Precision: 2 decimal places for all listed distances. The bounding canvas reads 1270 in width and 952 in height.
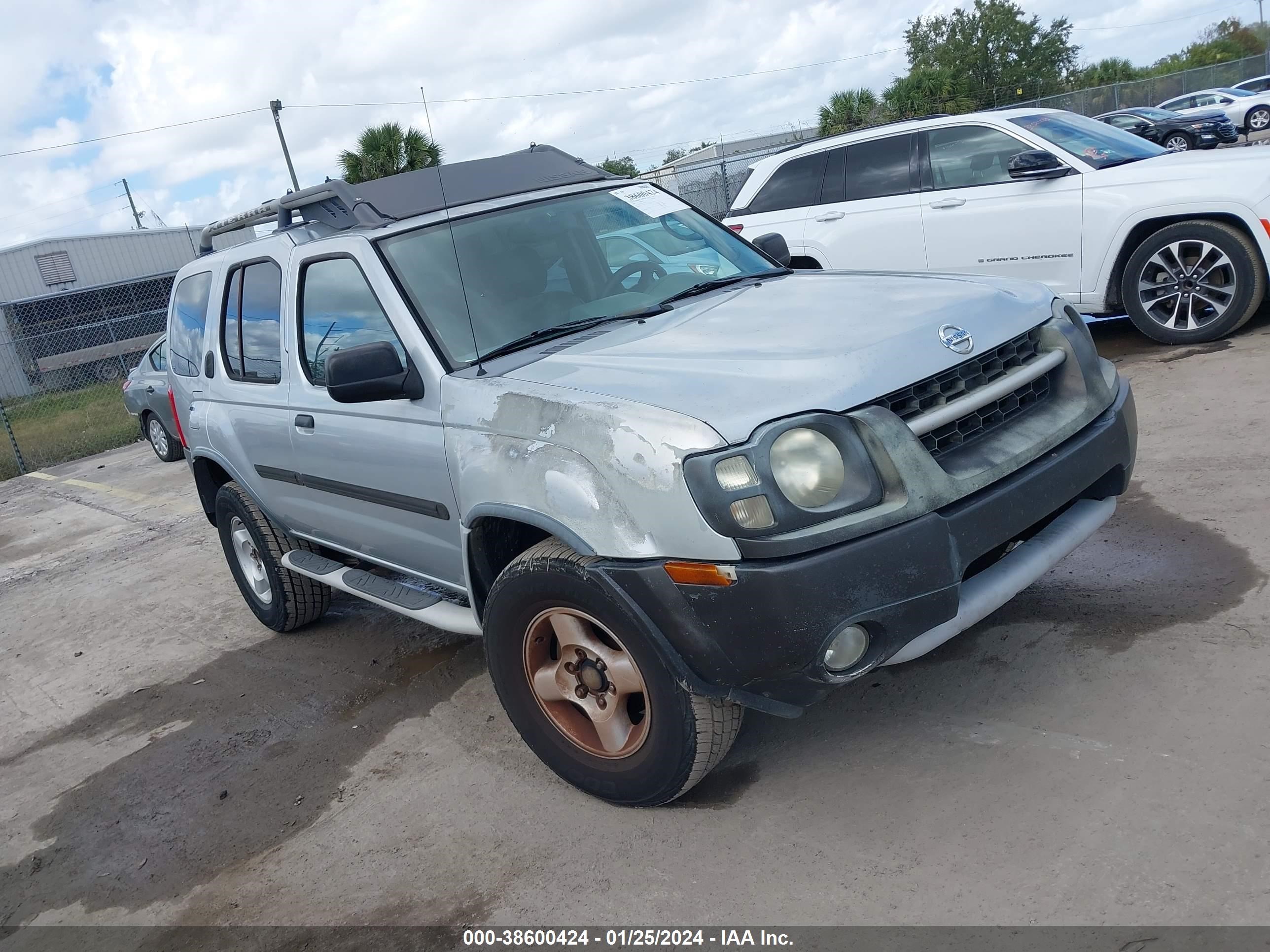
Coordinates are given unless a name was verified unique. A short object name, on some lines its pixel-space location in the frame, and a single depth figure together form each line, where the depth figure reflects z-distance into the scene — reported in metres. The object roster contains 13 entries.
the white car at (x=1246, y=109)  27.48
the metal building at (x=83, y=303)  27.98
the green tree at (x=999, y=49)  61.28
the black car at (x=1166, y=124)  20.11
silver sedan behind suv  11.45
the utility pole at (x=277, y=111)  26.61
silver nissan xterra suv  2.58
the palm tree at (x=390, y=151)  23.92
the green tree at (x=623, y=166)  35.41
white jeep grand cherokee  6.73
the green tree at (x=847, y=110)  35.72
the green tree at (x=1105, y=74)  61.91
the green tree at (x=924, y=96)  40.03
